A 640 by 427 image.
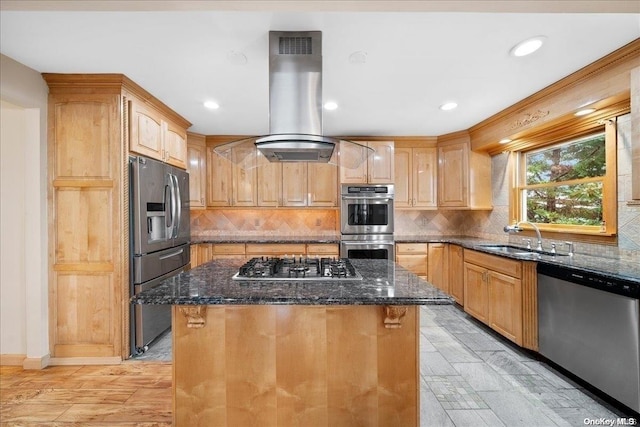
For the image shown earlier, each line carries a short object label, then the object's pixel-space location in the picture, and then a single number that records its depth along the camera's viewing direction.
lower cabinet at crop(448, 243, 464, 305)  3.87
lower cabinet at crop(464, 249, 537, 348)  2.72
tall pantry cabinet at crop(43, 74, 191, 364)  2.58
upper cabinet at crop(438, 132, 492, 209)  4.15
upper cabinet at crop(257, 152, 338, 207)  4.46
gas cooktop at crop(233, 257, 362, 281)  1.77
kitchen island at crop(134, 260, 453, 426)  1.61
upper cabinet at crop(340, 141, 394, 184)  4.32
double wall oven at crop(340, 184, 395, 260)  4.23
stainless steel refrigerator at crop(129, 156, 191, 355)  2.69
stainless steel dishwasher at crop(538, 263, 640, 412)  1.83
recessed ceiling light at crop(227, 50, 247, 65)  2.11
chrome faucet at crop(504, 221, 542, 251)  3.03
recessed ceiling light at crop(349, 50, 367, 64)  2.14
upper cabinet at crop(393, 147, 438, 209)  4.53
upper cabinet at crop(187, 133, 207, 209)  4.25
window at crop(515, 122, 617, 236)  2.56
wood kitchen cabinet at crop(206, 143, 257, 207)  4.45
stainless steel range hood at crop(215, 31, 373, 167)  1.87
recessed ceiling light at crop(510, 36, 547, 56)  1.96
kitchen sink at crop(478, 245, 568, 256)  2.87
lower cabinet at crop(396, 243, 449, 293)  4.20
